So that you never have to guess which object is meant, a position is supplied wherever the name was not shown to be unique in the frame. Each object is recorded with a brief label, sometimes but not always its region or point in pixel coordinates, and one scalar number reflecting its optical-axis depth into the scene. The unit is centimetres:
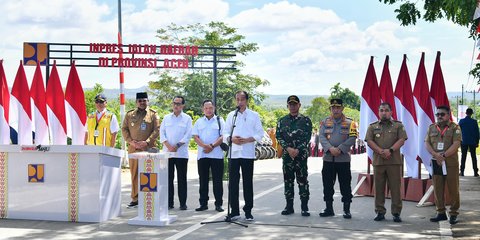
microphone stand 1150
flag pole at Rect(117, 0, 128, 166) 2489
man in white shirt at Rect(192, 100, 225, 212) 1241
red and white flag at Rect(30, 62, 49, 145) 1284
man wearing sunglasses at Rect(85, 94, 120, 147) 1313
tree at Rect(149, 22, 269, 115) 5803
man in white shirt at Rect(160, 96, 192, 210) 1278
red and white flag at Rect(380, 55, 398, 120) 1460
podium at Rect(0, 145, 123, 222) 1114
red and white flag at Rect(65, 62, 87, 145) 1297
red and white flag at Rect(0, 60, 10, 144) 1299
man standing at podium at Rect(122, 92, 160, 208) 1281
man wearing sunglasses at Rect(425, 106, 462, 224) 1140
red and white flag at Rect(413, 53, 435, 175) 1408
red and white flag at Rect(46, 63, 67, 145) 1295
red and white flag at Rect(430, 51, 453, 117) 1395
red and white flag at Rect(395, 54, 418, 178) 1434
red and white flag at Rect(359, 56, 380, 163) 1443
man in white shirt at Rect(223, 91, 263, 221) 1150
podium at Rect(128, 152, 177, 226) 1089
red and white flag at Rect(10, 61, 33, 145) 1286
